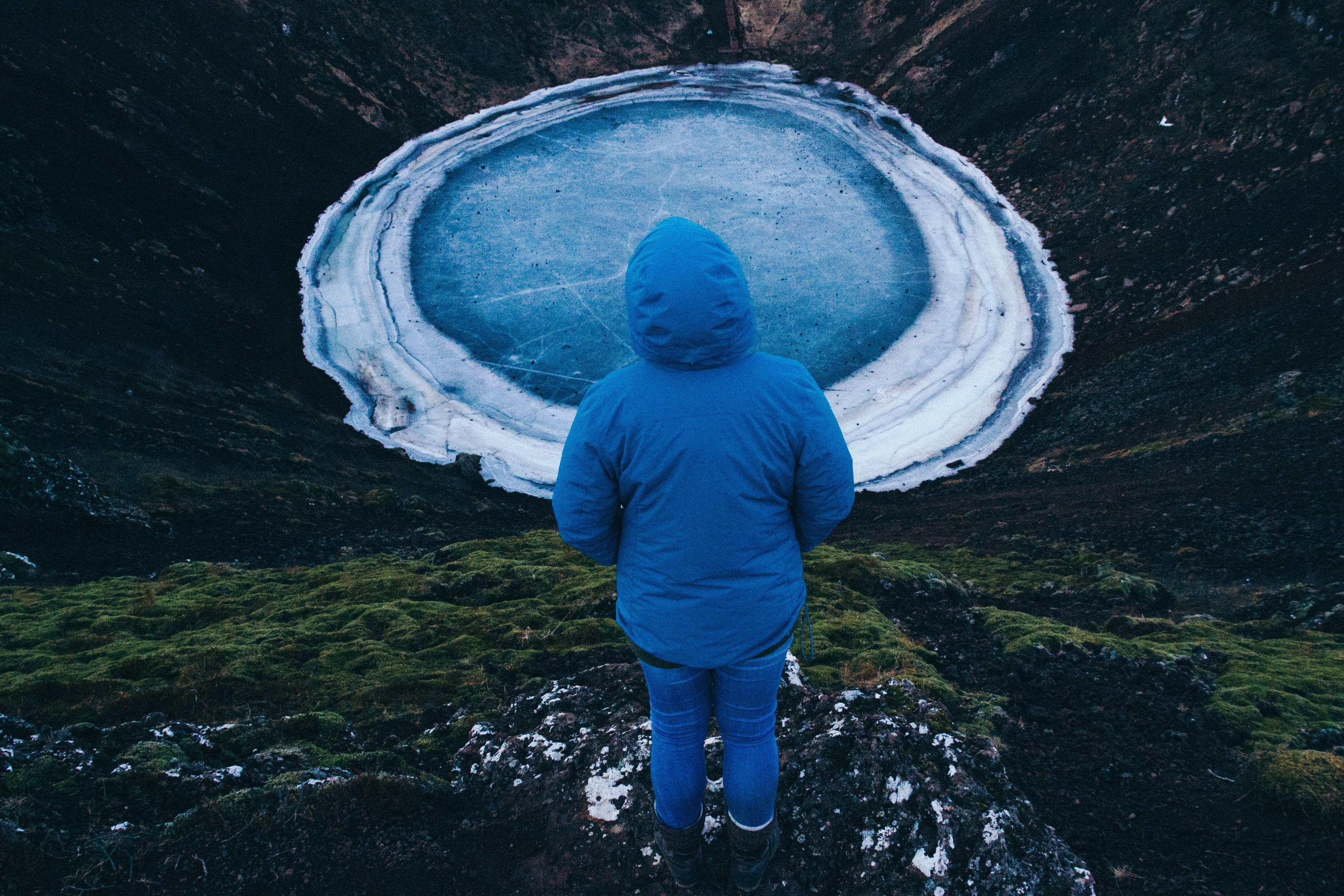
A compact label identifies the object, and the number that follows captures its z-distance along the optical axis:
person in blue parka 2.46
